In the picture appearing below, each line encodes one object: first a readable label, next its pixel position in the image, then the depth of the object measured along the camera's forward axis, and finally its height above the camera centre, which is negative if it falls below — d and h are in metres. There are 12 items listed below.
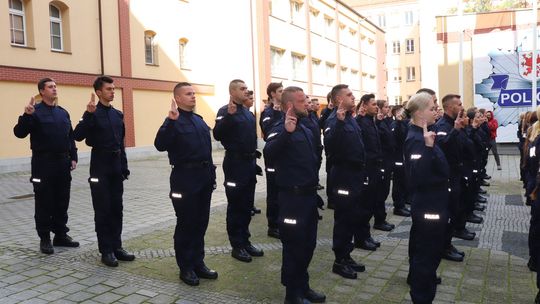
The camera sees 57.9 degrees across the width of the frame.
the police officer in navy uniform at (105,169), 5.82 -0.39
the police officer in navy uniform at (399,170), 9.13 -0.86
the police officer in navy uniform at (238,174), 6.14 -0.55
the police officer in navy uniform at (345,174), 5.57 -0.55
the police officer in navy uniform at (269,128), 7.45 +0.01
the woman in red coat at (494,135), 15.11 -0.41
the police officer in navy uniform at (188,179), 5.21 -0.49
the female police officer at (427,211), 4.38 -0.78
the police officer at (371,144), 6.94 -0.25
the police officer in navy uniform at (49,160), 6.12 -0.26
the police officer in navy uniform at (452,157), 5.96 -0.43
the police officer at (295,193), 4.50 -0.60
